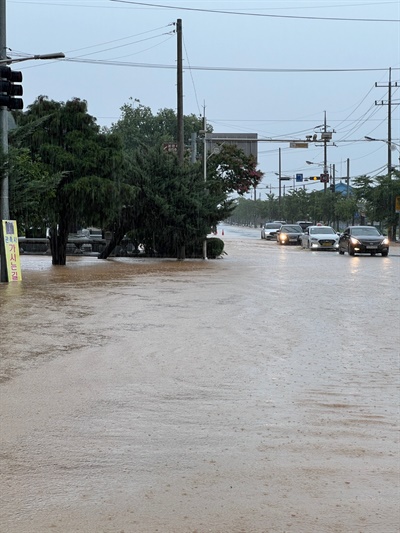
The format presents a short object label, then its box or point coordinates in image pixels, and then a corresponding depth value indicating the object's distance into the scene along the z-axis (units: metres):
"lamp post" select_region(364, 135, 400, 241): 66.62
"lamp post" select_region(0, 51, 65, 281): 23.55
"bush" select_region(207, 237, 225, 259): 42.38
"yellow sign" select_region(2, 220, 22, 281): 23.91
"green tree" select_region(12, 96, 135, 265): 32.62
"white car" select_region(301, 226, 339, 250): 53.25
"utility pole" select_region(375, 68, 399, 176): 69.25
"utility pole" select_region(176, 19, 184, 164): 39.19
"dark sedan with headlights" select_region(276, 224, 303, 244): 66.75
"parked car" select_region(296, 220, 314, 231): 84.71
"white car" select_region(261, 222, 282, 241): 80.02
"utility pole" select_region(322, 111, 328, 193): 85.88
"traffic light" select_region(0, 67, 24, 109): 20.03
